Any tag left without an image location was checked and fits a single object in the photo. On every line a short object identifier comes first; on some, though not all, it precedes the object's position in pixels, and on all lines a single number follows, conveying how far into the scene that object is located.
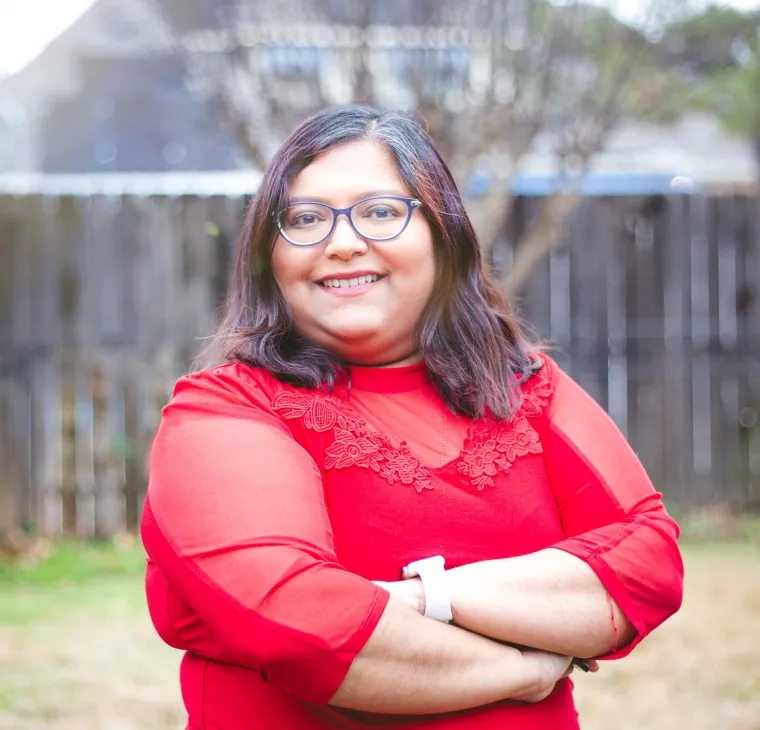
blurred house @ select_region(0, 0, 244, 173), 14.01
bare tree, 5.12
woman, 1.40
